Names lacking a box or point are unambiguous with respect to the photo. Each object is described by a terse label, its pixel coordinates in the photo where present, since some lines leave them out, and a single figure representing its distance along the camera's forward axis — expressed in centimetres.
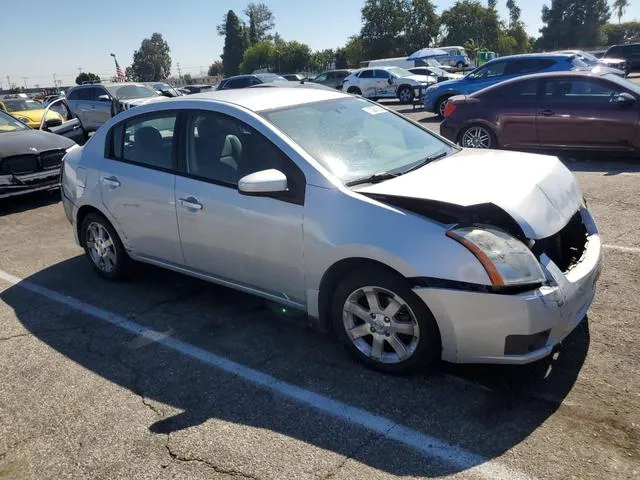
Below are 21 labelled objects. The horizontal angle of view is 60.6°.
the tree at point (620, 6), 13065
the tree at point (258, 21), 11038
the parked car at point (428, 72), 2714
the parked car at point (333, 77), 3053
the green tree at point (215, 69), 12144
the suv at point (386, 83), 2280
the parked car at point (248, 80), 2317
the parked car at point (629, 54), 2927
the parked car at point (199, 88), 3478
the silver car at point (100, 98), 1566
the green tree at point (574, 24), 9031
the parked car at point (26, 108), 1739
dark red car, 834
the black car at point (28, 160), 793
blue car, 1354
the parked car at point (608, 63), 1513
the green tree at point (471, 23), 8000
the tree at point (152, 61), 12088
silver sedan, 287
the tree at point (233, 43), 10519
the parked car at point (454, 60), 4296
